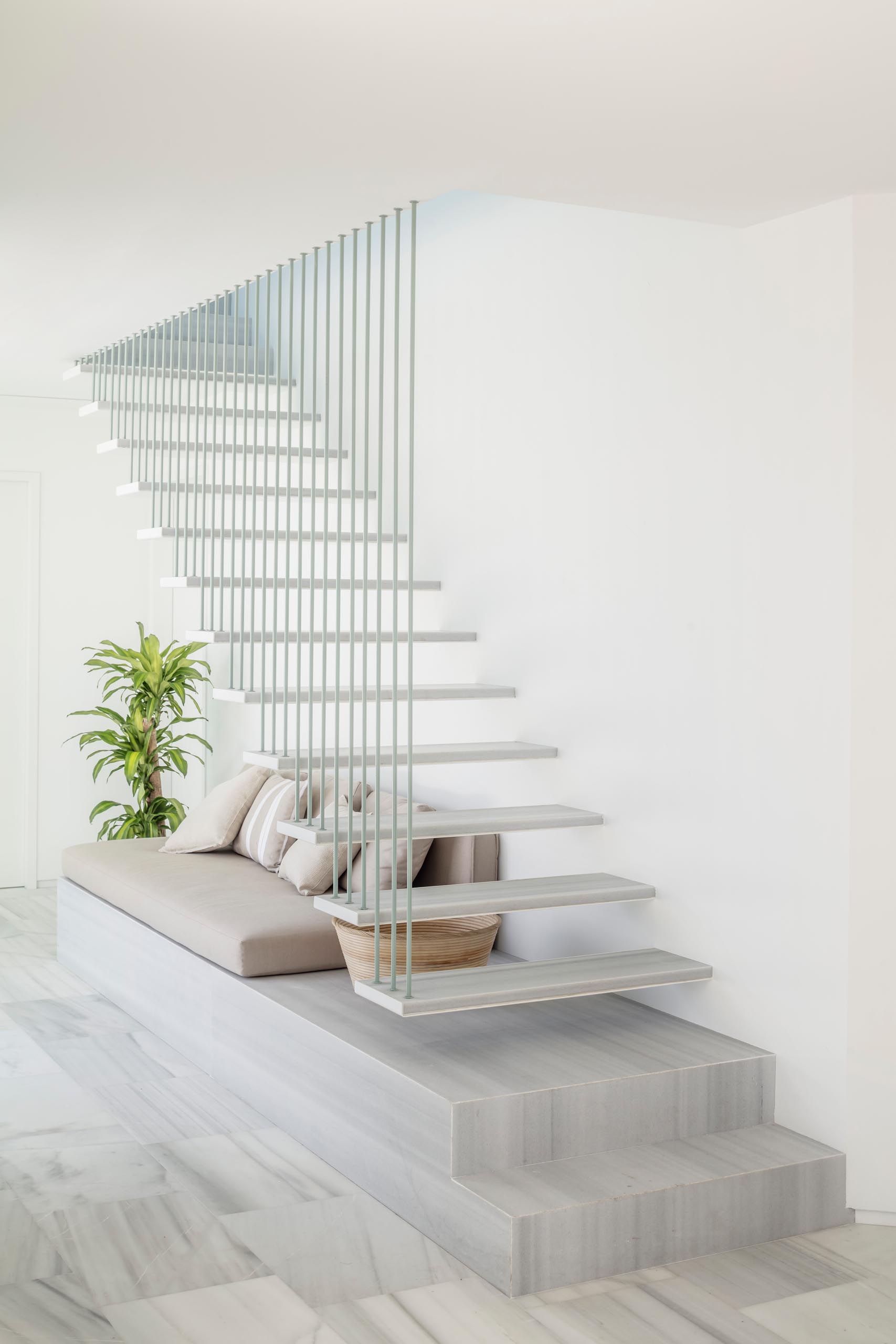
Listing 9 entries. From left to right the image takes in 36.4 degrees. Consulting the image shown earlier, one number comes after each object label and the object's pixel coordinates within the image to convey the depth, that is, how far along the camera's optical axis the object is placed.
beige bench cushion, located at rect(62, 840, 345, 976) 3.97
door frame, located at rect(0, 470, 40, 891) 7.00
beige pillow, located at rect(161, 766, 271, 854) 5.22
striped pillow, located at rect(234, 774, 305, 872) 4.86
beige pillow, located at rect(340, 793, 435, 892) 4.19
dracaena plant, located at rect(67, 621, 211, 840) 6.37
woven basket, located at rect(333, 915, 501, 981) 3.50
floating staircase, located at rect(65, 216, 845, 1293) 2.88
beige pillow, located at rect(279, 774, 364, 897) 4.41
